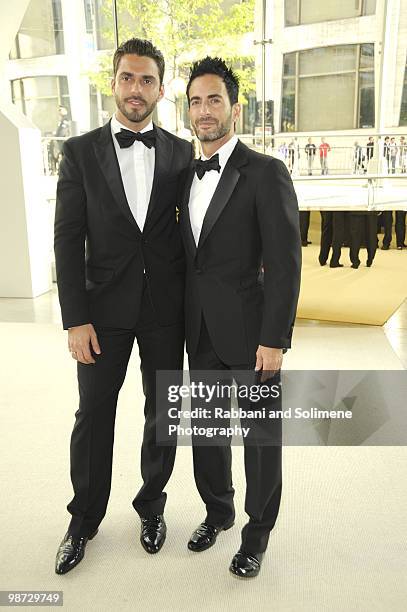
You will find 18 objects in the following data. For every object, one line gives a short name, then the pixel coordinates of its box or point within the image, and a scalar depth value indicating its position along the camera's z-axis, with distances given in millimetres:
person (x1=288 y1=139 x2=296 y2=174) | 8727
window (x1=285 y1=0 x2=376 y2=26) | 8500
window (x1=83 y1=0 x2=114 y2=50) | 8039
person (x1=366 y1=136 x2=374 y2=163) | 8812
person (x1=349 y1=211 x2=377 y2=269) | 6523
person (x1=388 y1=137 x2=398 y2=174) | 8666
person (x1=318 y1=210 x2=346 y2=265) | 6650
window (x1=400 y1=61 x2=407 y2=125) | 9173
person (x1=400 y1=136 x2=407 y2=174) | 8609
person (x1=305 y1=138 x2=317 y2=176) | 8741
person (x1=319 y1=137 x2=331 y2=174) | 8633
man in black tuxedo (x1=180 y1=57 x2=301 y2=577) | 1944
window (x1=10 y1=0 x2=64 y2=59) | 8250
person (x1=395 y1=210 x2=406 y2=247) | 6867
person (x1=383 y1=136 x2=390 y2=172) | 8727
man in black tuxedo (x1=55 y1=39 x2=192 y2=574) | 2072
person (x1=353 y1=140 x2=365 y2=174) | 8742
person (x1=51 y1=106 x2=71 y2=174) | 8547
